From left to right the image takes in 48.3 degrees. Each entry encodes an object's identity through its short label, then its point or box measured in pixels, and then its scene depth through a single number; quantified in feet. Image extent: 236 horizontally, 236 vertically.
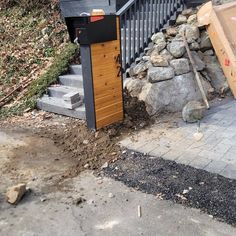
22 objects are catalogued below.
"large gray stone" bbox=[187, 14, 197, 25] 15.12
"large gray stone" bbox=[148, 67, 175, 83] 12.81
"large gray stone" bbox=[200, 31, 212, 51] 14.49
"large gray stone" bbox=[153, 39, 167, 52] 13.93
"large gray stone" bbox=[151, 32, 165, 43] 14.79
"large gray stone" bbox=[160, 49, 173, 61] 13.49
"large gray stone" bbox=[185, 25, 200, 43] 14.27
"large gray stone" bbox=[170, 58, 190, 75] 13.19
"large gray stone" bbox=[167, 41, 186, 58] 13.46
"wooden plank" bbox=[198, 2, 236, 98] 13.31
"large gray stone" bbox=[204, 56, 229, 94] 14.20
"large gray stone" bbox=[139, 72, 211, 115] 12.69
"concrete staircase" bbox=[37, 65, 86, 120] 13.34
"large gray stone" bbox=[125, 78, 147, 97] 13.10
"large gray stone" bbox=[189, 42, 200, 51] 14.13
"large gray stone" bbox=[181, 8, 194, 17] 16.09
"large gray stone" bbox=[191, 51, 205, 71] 13.90
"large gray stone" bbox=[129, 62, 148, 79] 13.42
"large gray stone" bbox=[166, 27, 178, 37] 15.05
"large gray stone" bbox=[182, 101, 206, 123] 11.91
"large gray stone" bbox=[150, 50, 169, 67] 13.14
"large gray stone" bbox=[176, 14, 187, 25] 15.74
